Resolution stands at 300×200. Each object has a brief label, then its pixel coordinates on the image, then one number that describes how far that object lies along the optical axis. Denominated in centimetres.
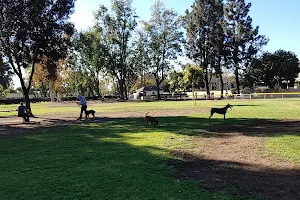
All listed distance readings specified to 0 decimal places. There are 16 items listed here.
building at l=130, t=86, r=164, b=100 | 9038
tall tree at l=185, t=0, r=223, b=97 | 6562
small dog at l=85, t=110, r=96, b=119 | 2239
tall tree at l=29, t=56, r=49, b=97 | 6901
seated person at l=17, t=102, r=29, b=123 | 2162
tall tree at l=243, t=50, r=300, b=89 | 6844
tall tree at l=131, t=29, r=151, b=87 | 6975
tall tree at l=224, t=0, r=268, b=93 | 6462
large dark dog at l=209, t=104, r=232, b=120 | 1806
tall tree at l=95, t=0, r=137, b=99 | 6531
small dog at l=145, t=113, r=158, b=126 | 1667
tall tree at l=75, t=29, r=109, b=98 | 6606
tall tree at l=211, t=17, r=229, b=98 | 6512
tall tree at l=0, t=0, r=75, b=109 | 2523
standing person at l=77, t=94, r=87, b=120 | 2177
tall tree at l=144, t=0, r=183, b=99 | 6788
